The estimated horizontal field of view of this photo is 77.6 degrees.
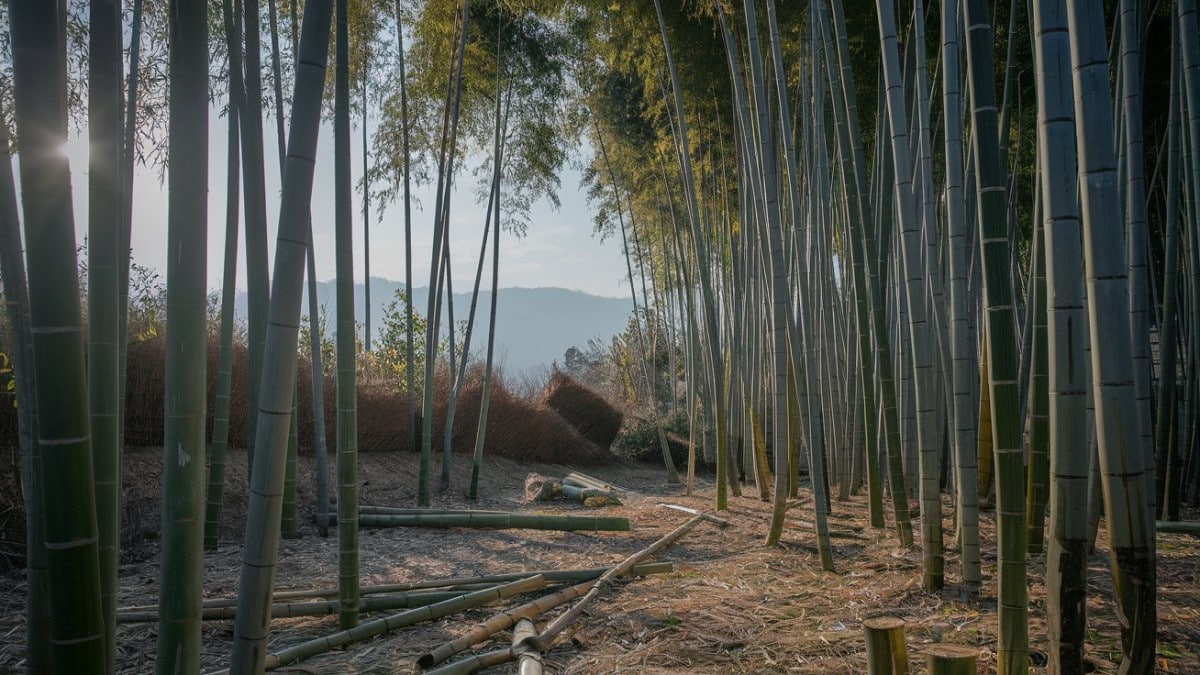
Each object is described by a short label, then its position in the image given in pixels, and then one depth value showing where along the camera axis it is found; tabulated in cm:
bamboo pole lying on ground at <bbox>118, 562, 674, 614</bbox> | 213
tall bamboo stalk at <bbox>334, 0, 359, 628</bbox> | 181
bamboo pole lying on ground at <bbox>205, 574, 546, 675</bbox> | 163
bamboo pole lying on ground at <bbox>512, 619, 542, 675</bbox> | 151
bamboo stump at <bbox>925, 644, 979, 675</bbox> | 102
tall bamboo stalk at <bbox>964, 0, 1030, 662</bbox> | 128
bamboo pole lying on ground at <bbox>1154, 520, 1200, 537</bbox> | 269
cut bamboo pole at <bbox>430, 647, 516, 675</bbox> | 154
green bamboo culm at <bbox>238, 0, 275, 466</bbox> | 212
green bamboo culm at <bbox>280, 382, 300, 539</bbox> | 312
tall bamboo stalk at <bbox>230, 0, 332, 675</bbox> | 99
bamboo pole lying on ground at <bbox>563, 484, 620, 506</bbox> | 472
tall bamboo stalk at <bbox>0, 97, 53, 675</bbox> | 118
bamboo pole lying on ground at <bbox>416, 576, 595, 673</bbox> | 160
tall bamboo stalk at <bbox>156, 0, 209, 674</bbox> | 97
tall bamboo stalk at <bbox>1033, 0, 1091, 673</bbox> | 115
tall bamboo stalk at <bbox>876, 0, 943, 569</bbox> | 187
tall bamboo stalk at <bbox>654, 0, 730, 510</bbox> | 368
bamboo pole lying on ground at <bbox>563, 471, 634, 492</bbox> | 521
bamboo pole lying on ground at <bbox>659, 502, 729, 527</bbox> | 357
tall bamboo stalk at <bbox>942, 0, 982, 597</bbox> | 174
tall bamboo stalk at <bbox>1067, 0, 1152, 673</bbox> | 112
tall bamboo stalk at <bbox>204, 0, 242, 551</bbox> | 284
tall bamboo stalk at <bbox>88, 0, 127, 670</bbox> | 106
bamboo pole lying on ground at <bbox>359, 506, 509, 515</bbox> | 372
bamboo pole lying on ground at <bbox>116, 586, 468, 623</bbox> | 189
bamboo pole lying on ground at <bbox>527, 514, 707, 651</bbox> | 178
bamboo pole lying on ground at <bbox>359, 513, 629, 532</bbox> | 349
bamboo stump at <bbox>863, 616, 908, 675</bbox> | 113
